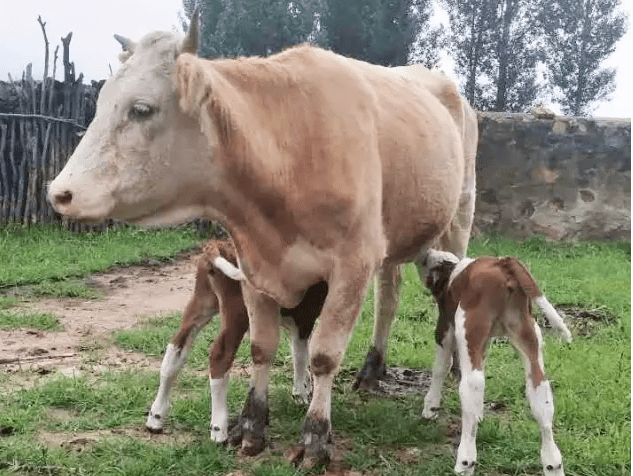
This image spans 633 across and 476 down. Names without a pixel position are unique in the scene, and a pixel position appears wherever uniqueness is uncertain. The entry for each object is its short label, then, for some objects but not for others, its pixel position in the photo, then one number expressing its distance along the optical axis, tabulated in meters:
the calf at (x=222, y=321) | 3.79
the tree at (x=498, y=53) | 23.92
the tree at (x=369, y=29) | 23.30
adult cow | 3.04
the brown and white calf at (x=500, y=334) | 3.33
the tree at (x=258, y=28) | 23.02
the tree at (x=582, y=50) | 23.27
